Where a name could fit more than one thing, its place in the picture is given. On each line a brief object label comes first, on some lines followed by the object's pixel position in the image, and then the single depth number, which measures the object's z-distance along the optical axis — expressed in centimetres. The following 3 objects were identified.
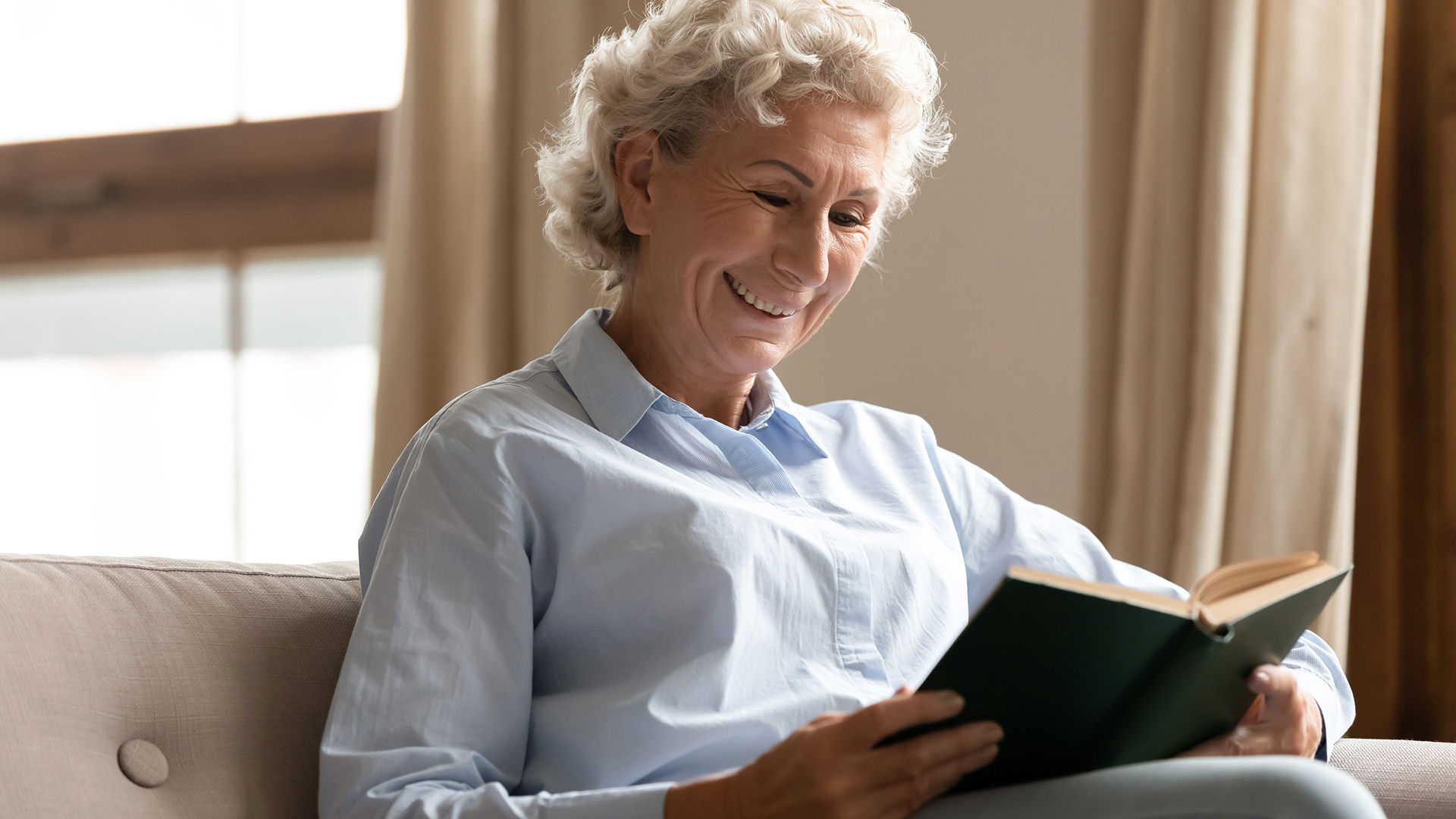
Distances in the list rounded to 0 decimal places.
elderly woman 229
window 384
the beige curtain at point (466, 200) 330
